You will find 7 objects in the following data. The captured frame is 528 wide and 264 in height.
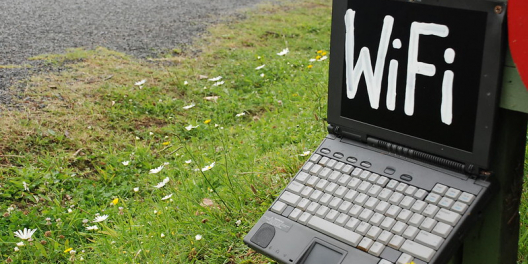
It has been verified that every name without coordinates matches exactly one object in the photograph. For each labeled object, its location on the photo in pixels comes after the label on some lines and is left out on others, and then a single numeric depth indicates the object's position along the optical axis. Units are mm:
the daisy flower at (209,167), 2829
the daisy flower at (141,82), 4812
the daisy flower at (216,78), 4921
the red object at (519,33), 1315
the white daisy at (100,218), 2733
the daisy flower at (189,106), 4393
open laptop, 1435
